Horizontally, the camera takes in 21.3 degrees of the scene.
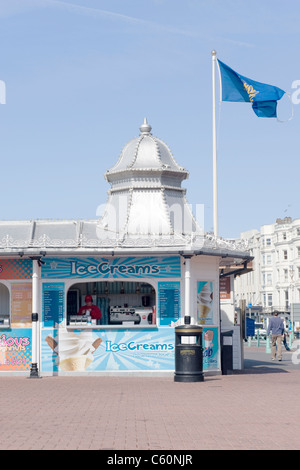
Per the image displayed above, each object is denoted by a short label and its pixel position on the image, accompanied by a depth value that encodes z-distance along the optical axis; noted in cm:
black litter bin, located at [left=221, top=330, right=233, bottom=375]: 2206
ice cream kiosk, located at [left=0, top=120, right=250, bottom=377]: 2078
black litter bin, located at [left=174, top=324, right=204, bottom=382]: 1927
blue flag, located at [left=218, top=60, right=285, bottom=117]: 2578
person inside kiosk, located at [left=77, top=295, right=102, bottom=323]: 2198
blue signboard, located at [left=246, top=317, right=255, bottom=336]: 2668
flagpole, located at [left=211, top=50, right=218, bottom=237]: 2522
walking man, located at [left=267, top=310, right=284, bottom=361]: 2680
